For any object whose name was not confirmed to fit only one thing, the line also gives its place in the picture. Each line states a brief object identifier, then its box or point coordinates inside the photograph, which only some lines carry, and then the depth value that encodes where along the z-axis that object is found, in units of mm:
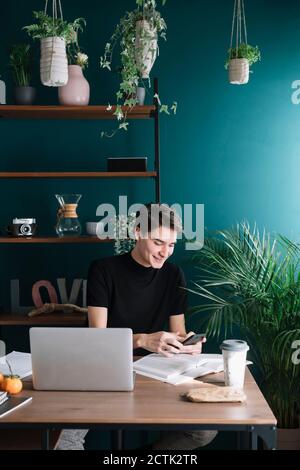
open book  2158
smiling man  2684
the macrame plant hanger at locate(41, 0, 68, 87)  2795
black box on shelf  3432
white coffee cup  2000
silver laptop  1909
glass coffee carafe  3465
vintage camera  3475
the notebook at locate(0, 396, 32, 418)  1806
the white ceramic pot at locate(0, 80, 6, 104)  3668
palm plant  3096
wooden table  1731
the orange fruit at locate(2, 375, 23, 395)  1961
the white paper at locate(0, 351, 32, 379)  2191
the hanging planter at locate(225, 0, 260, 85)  3309
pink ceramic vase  3387
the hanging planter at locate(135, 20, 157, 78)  2992
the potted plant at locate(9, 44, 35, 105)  3438
